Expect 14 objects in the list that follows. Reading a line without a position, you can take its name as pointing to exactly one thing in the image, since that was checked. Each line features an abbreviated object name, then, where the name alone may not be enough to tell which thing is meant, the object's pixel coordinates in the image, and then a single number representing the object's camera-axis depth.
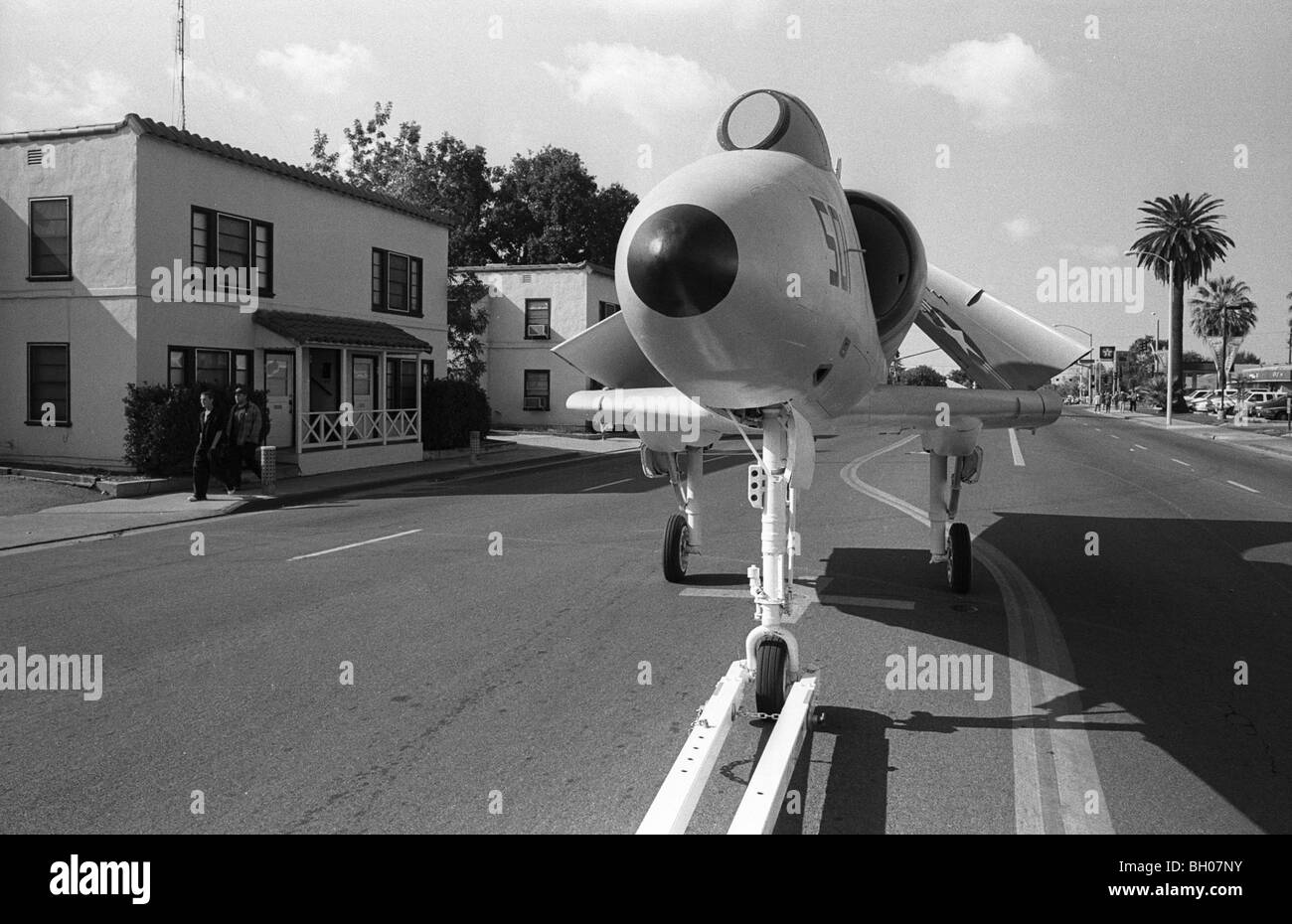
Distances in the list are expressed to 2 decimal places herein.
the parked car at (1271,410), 60.84
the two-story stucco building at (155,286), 18.98
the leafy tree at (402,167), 35.38
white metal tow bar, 3.91
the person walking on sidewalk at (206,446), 16.20
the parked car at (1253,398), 58.06
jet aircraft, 4.30
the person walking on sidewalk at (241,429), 17.77
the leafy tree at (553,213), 57.06
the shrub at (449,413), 27.20
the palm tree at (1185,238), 65.75
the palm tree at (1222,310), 92.38
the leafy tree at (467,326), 35.25
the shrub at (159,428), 18.05
